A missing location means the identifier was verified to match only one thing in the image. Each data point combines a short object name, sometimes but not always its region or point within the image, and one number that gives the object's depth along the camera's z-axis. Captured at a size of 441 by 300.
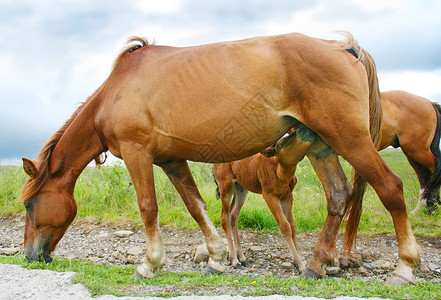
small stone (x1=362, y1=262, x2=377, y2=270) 5.56
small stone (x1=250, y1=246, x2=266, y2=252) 6.58
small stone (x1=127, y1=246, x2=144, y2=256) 6.43
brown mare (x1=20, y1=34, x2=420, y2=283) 3.75
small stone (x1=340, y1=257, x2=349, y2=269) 5.37
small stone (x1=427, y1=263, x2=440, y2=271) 5.56
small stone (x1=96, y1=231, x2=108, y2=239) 7.46
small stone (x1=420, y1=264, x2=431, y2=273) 5.37
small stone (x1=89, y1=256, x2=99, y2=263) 6.05
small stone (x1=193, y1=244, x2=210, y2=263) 5.99
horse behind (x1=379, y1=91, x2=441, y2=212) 8.70
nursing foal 4.41
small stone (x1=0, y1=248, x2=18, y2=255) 6.36
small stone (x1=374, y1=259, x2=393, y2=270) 5.54
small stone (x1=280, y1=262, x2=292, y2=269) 5.64
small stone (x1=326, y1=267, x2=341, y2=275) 4.98
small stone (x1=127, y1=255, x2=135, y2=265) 6.06
